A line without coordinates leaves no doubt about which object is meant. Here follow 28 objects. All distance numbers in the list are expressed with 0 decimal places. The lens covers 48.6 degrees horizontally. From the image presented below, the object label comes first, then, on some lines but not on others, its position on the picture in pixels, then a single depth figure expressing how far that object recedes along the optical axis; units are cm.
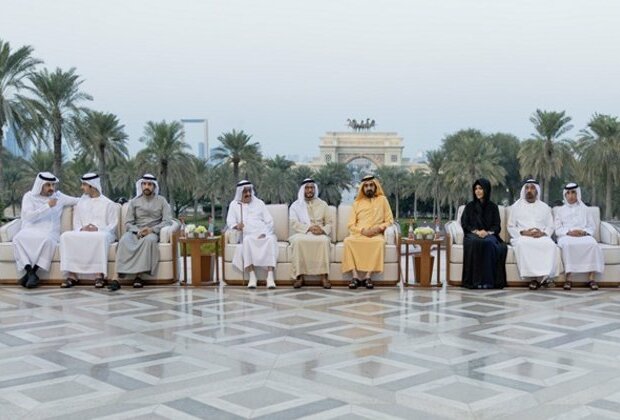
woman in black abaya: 752
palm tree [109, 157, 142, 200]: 3544
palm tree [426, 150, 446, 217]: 5050
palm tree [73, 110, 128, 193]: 2957
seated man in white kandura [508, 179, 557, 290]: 749
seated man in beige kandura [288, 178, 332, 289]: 761
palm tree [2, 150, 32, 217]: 3847
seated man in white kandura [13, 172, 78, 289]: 763
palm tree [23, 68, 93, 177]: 2419
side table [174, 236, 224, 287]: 780
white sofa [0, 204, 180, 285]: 779
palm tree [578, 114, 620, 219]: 3244
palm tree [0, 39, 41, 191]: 2144
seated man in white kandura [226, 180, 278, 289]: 763
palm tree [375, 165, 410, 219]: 5959
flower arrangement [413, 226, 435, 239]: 774
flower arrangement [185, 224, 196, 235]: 786
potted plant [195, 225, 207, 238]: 786
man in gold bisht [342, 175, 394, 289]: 759
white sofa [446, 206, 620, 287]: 764
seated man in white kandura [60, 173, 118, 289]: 761
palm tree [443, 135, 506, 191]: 4281
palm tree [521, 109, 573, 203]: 3462
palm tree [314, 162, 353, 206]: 5209
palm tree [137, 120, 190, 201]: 3438
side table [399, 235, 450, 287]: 772
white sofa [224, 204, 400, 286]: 769
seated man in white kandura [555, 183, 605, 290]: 751
